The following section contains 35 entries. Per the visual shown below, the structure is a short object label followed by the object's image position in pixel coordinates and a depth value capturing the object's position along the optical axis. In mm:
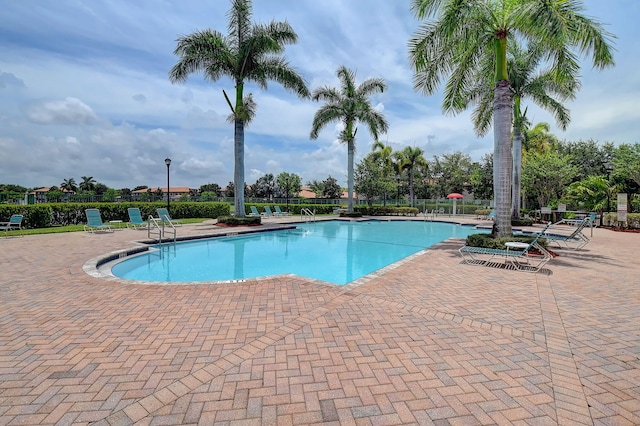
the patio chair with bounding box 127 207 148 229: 13556
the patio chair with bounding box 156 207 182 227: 15320
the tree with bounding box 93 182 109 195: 72694
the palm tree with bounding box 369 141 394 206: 36084
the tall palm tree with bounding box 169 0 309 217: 14828
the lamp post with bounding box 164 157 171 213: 18297
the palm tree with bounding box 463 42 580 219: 15211
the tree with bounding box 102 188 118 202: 21962
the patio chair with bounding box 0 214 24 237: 12480
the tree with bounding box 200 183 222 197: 70500
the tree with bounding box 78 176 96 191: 81100
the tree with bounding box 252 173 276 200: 62781
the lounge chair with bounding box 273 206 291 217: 26031
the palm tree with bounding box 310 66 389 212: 22891
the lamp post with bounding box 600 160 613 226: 17966
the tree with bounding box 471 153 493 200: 35341
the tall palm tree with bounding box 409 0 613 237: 7820
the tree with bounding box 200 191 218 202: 29230
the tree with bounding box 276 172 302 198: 59688
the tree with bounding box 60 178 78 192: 82300
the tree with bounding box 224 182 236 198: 67925
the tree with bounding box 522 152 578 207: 21281
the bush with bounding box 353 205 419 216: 28044
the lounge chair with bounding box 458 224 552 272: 6922
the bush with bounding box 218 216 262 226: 16344
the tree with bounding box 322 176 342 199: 56031
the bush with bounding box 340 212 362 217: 24531
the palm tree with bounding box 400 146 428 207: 36462
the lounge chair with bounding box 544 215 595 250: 9838
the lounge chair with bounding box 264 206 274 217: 23606
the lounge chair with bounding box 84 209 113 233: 12570
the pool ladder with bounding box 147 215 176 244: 11278
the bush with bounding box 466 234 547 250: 8680
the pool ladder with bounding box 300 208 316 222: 21723
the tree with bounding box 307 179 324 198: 61138
